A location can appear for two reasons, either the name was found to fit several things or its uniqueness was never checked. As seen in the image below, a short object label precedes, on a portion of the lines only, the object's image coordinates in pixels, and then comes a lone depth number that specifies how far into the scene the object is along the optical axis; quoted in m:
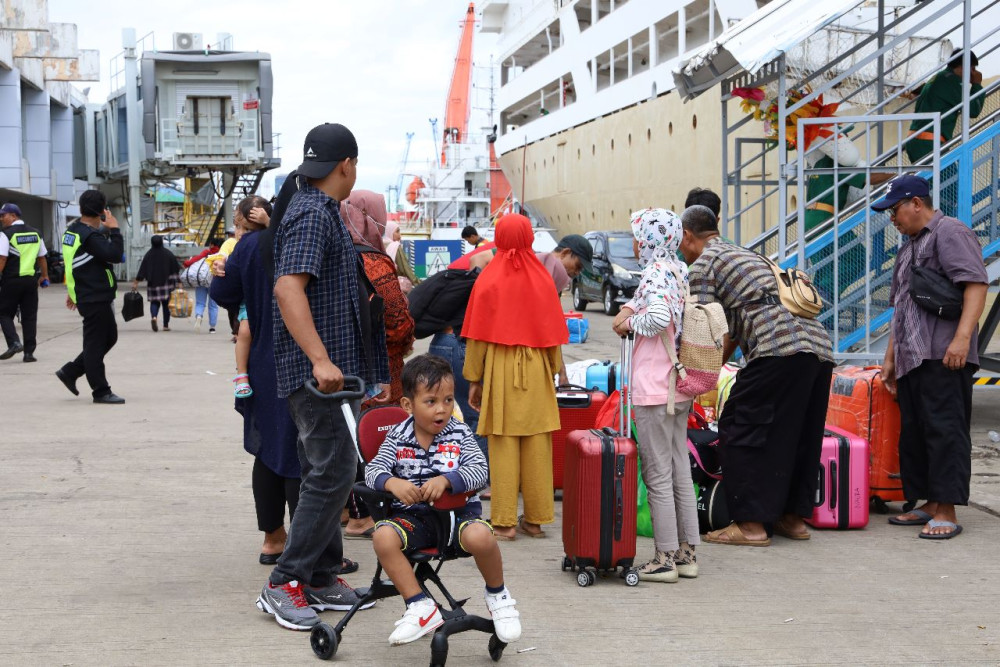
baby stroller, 4.02
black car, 22.36
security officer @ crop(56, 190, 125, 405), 10.14
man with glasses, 5.95
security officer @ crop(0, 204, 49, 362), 13.62
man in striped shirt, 5.72
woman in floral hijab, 5.14
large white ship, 28.12
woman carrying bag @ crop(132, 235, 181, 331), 19.19
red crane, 77.38
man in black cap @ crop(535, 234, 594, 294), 7.42
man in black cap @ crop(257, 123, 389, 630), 4.19
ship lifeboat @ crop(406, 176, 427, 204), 58.07
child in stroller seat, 4.04
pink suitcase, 6.16
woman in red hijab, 5.93
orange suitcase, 6.56
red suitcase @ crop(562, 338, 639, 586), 5.08
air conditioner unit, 34.56
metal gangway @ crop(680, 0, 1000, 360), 8.35
